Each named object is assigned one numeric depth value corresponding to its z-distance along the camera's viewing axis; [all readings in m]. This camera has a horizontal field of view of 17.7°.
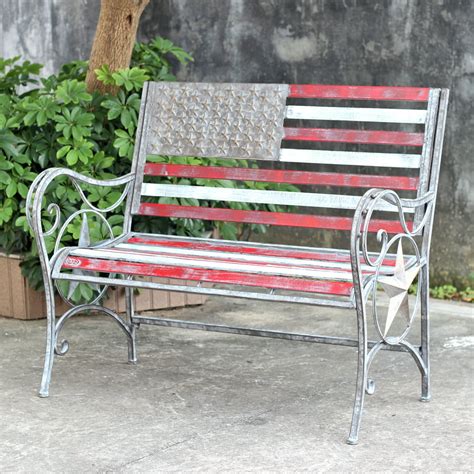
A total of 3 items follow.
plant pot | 7.15
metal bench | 4.88
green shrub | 6.88
